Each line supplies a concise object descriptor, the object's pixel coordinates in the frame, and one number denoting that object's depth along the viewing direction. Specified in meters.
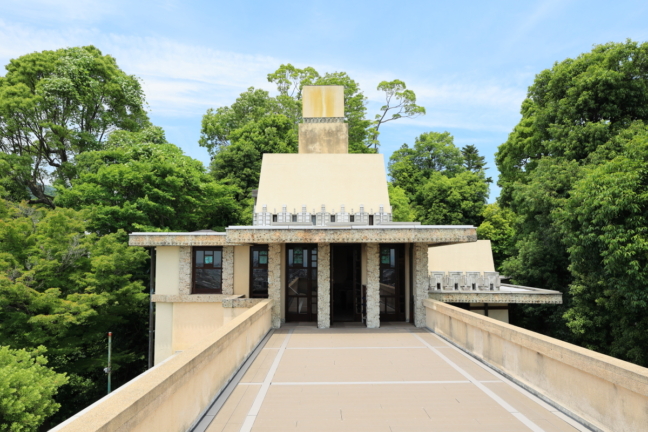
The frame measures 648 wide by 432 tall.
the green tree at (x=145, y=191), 25.11
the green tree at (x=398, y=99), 47.22
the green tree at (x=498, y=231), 37.41
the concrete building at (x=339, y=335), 5.54
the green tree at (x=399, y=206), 37.03
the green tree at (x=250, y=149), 35.72
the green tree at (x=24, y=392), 11.97
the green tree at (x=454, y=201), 40.28
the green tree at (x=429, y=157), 49.44
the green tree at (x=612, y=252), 14.11
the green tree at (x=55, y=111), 31.41
